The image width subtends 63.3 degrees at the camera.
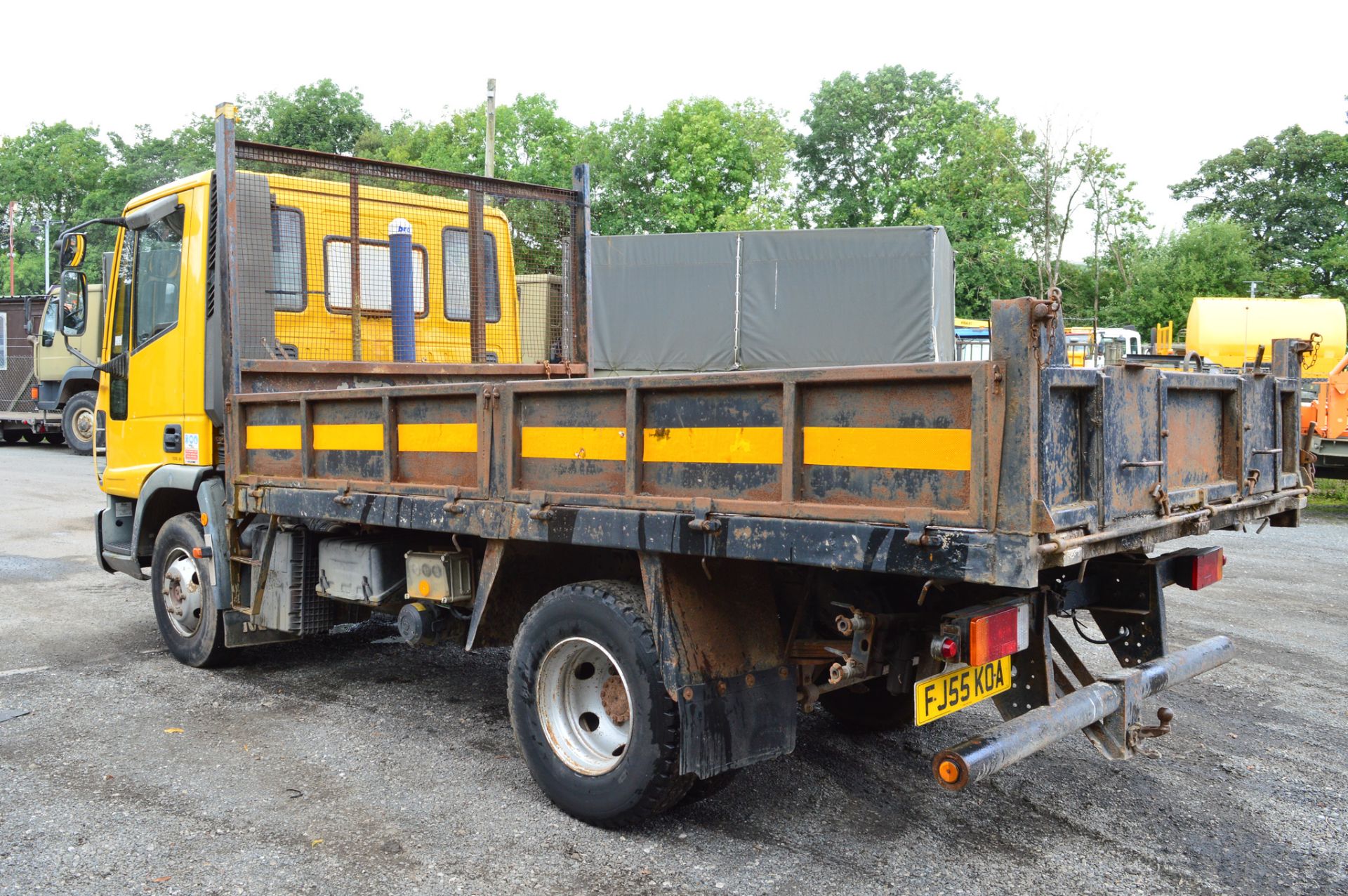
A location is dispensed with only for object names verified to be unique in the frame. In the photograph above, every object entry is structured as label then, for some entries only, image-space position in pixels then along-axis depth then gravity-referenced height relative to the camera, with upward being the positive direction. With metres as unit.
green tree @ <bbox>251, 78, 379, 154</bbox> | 47.59 +14.21
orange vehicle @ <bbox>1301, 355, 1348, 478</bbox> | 12.44 +0.28
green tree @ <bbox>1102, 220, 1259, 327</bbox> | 32.22 +5.13
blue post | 6.48 +0.90
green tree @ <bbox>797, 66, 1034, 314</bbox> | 32.72 +10.55
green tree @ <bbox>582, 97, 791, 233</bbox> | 33.50 +8.66
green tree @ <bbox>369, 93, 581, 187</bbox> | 34.66 +9.82
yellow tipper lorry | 3.13 -0.22
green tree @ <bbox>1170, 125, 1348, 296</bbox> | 42.69 +10.20
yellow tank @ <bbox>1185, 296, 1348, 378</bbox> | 19.77 +2.14
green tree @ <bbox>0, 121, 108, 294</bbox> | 55.88 +13.40
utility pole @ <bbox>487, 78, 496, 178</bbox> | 21.35 +6.45
